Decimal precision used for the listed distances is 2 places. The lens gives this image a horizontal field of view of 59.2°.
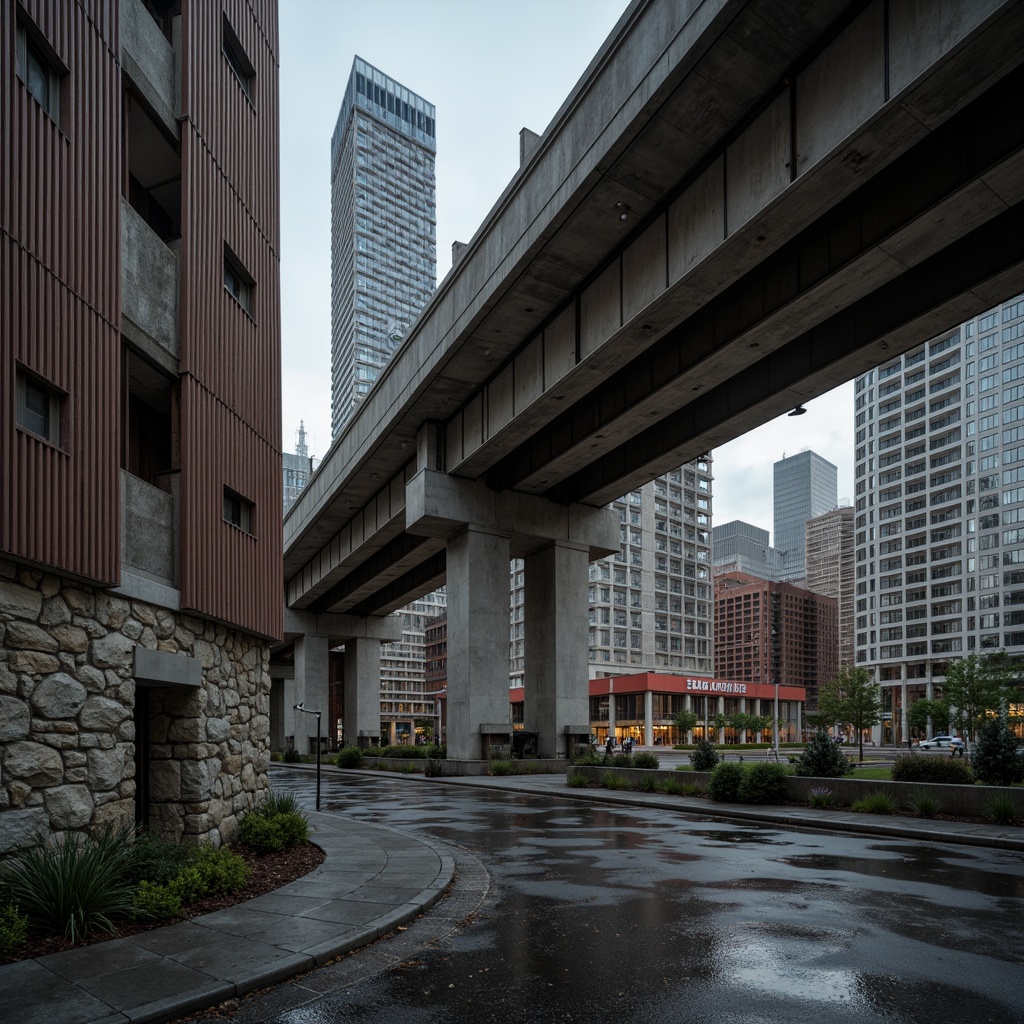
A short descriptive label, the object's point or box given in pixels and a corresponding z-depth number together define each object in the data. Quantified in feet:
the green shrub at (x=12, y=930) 24.32
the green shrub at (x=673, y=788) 83.92
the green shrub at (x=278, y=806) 46.28
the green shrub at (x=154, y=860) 31.04
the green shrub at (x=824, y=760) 75.72
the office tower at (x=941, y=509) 399.24
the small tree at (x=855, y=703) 197.36
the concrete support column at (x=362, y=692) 233.35
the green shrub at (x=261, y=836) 42.78
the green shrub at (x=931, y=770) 66.03
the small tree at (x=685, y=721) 329.72
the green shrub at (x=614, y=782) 93.35
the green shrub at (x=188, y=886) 30.68
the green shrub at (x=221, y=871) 32.94
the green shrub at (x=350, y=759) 155.43
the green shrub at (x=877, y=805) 63.67
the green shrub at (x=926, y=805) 61.93
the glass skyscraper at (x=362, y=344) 618.03
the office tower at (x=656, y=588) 378.73
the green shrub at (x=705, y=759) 88.99
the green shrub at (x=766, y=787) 73.82
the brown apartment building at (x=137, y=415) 29.40
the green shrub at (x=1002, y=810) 57.60
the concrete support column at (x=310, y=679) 226.99
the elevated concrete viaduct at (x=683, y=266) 52.08
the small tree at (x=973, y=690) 229.86
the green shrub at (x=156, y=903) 28.68
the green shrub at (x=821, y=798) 69.00
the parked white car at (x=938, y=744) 301.22
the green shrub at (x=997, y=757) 64.18
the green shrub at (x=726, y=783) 75.77
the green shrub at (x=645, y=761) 98.38
